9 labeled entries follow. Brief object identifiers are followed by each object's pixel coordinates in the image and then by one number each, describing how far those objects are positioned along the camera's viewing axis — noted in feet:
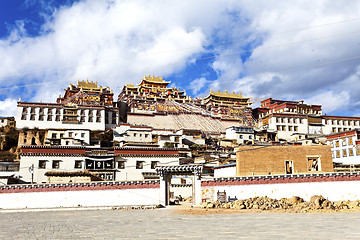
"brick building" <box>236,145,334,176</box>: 100.32
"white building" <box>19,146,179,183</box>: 137.80
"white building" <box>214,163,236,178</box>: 111.88
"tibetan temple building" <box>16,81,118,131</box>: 247.70
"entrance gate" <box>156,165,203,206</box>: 96.12
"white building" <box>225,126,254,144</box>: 253.65
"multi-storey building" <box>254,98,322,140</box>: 288.30
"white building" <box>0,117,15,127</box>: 251.72
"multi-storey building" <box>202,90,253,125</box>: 323.80
